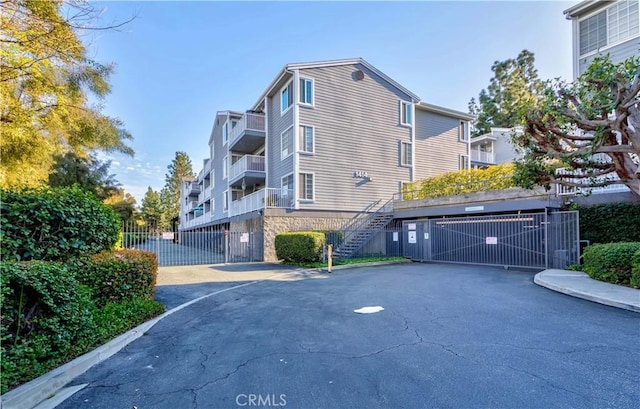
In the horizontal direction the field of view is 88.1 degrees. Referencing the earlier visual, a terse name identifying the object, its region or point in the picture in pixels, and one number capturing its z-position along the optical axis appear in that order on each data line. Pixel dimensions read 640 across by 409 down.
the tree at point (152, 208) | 63.47
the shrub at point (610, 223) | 11.57
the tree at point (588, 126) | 7.80
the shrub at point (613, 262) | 8.30
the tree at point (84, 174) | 19.39
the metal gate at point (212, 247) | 16.73
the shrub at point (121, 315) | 4.85
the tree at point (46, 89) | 5.05
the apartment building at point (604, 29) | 13.09
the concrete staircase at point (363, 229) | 17.78
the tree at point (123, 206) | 30.66
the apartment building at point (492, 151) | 30.54
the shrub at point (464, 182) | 15.55
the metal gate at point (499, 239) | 12.52
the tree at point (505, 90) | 40.66
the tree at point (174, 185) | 72.00
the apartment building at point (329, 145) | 19.02
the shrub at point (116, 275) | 5.68
